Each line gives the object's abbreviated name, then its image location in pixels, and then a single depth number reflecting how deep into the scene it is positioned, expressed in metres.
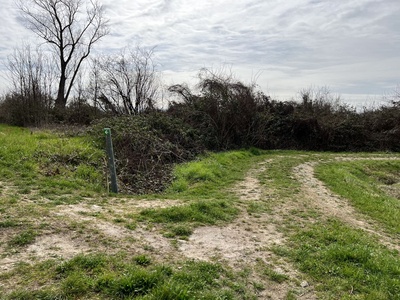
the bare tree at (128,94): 19.05
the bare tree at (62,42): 26.34
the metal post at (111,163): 7.35
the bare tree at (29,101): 19.22
